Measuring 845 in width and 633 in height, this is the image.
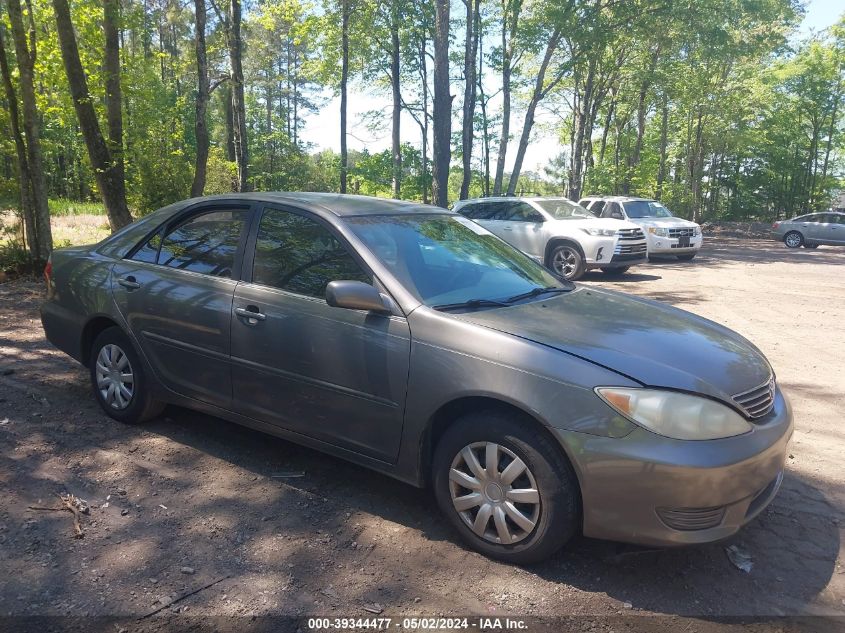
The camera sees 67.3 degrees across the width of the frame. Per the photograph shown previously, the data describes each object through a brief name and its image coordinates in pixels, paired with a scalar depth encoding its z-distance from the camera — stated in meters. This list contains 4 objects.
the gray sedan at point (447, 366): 2.70
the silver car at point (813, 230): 23.53
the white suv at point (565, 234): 13.20
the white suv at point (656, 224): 16.77
